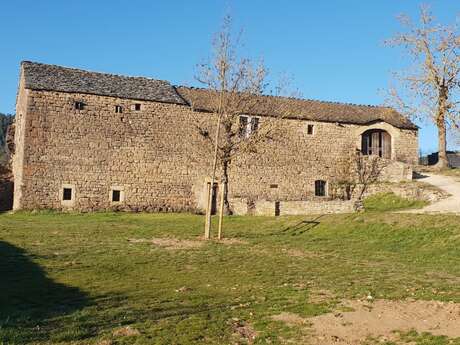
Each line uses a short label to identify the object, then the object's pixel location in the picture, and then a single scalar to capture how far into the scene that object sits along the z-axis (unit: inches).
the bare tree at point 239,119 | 1035.3
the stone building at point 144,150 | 1095.6
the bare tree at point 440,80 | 1334.9
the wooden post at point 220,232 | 766.7
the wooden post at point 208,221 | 761.6
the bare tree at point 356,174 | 1275.8
